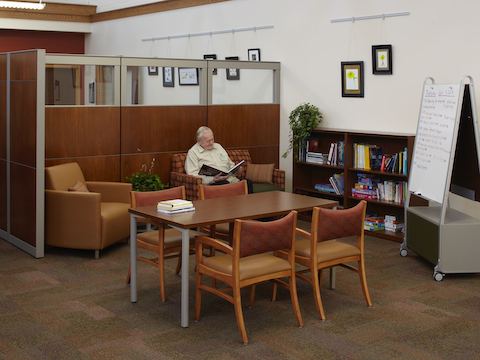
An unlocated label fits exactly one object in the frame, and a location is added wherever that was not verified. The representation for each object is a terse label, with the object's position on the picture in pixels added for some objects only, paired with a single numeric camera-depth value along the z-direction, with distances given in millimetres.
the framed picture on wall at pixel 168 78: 10477
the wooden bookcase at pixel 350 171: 7855
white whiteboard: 6418
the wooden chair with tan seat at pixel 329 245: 5156
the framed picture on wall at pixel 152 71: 9600
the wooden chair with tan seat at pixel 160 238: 5566
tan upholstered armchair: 6871
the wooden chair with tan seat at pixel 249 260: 4676
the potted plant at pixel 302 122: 8672
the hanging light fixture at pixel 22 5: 10758
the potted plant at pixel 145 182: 7789
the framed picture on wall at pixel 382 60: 7980
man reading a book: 8141
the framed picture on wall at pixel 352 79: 8352
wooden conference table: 4965
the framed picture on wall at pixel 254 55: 9758
